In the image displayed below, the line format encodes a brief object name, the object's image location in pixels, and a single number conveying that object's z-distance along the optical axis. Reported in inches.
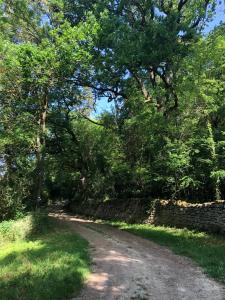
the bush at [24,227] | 451.3
